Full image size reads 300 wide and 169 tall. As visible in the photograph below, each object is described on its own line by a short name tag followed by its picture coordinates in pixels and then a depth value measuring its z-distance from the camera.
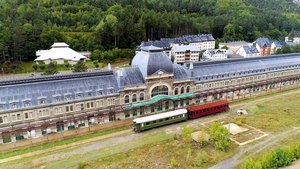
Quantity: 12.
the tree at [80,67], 69.35
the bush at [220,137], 38.70
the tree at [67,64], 79.74
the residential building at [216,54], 94.66
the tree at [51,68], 66.94
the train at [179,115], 45.09
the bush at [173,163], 34.98
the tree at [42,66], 76.06
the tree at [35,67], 75.04
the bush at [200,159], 35.60
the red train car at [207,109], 50.05
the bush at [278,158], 31.71
